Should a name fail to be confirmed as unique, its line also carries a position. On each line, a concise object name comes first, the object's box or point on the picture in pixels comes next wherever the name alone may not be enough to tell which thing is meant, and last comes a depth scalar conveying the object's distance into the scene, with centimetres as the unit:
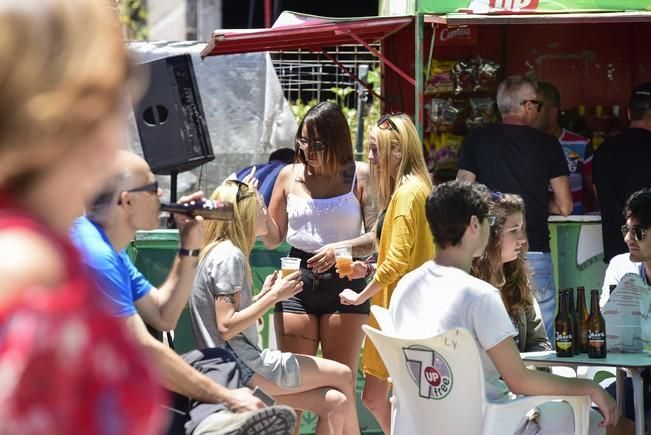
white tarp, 1845
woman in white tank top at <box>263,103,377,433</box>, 921
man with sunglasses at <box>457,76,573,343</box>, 1135
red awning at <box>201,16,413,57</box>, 1121
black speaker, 1256
